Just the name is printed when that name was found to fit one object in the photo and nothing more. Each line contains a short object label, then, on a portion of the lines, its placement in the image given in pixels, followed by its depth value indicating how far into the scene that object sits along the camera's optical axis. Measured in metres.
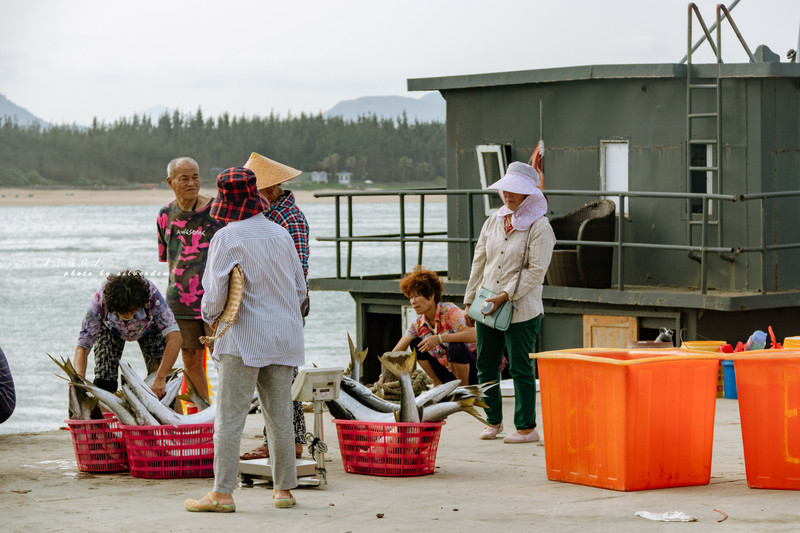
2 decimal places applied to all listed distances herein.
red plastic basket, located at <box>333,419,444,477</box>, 11.52
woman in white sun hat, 12.89
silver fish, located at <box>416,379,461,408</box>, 11.78
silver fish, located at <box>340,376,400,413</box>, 11.91
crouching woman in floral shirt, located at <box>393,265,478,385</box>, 14.80
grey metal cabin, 20.46
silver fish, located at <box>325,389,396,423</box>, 11.68
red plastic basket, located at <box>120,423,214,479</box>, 11.34
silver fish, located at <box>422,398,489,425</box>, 11.65
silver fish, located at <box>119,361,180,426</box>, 11.38
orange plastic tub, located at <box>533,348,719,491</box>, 10.40
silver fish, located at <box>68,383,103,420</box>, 11.71
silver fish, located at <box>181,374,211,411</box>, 11.91
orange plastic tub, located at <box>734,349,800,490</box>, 10.37
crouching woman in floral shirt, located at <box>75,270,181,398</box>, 11.81
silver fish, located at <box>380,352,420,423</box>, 11.38
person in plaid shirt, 11.45
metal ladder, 21.13
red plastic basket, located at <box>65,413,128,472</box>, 11.73
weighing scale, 10.85
